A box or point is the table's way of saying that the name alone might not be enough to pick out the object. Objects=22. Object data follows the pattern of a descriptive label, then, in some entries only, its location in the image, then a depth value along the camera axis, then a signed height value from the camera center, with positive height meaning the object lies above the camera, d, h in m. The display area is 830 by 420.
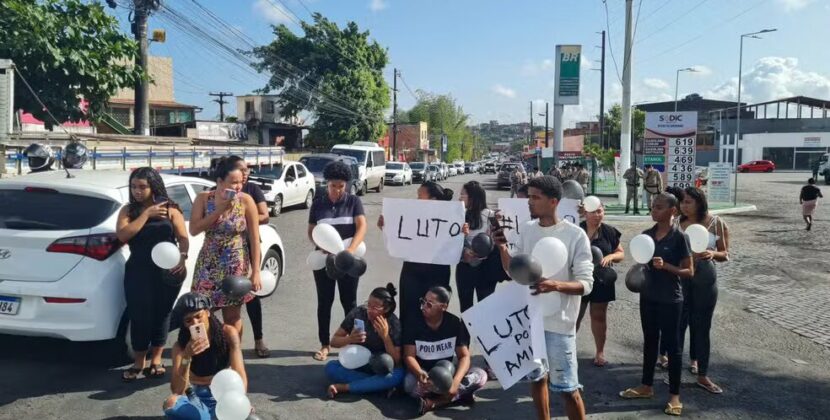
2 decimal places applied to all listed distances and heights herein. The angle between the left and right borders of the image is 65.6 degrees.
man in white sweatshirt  3.71 -0.63
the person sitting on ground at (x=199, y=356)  3.88 -1.18
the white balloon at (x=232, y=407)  3.54 -1.31
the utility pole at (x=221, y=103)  63.88 +6.53
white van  27.39 +0.41
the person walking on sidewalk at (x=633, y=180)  18.98 -0.18
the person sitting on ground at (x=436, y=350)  4.64 -1.33
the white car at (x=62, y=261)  4.82 -0.72
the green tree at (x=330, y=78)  45.50 +6.63
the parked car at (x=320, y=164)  22.66 +0.22
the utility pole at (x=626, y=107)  20.48 +2.13
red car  61.31 +0.92
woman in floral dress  4.59 -0.49
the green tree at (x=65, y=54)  11.53 +2.17
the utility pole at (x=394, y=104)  52.59 +5.48
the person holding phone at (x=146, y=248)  4.80 -0.61
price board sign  19.48 +0.93
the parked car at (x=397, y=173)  35.41 -0.10
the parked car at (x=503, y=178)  35.97 -0.31
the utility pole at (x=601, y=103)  39.72 +4.41
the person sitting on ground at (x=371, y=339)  4.85 -1.30
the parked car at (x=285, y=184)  17.20 -0.40
